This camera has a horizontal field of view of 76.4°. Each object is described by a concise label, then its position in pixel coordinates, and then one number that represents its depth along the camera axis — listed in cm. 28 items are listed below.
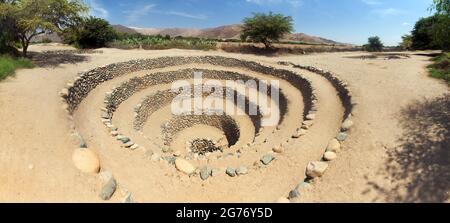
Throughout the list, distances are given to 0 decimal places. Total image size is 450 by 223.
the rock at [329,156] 948
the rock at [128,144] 1131
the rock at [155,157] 1071
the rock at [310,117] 1290
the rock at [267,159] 1043
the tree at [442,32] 1112
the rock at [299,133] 1177
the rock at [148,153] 1088
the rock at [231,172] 1009
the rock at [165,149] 1357
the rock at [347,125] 1083
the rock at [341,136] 1031
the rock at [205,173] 998
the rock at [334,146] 989
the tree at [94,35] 3050
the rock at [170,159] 1077
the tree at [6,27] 1713
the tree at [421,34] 3775
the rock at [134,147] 1129
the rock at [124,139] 1159
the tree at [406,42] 4317
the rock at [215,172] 1012
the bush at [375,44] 4359
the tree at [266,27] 2862
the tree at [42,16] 1733
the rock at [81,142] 980
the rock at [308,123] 1243
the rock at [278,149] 1094
